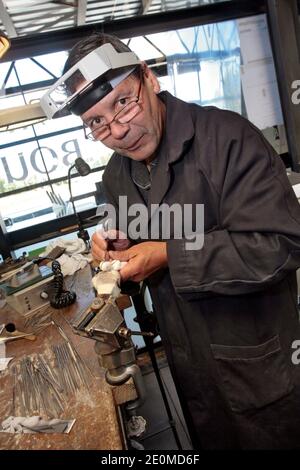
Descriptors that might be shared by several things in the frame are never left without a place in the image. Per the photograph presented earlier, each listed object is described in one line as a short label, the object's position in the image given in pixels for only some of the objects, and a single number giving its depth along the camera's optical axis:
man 0.74
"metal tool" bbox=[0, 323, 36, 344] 1.20
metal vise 0.72
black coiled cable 1.39
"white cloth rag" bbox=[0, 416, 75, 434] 0.76
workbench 0.71
